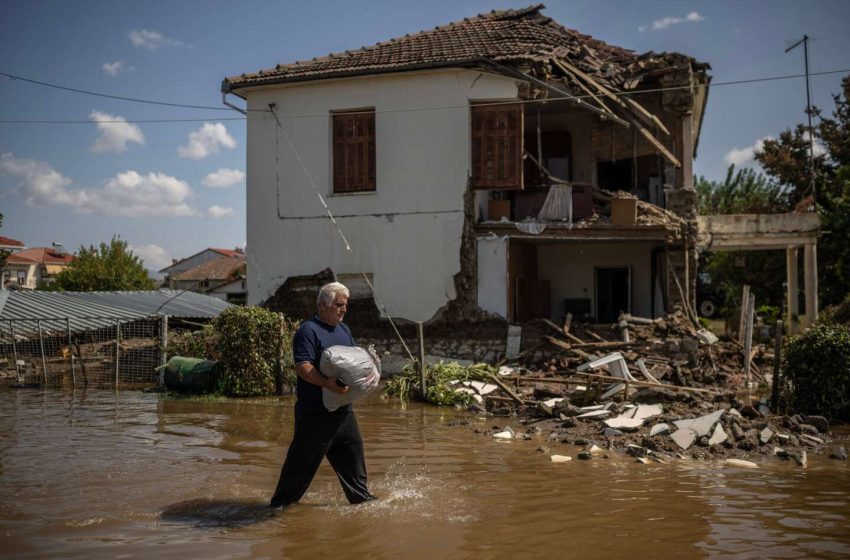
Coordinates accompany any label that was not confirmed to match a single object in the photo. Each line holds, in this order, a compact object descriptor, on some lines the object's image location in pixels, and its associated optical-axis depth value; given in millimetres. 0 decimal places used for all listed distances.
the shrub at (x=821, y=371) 11156
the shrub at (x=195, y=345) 16047
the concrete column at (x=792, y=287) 22030
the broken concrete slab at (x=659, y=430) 9891
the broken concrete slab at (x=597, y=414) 11203
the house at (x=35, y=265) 62875
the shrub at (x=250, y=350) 14227
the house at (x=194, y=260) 70375
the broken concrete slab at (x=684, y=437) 9313
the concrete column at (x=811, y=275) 21016
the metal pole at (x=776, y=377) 11992
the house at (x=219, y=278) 50656
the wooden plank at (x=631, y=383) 12208
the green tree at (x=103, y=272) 47062
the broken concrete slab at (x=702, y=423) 9656
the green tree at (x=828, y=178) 23719
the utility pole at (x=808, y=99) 21197
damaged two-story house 17938
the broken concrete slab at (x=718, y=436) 9359
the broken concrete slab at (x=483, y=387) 13868
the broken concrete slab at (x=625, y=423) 10336
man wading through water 5703
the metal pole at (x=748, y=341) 15852
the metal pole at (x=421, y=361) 13719
